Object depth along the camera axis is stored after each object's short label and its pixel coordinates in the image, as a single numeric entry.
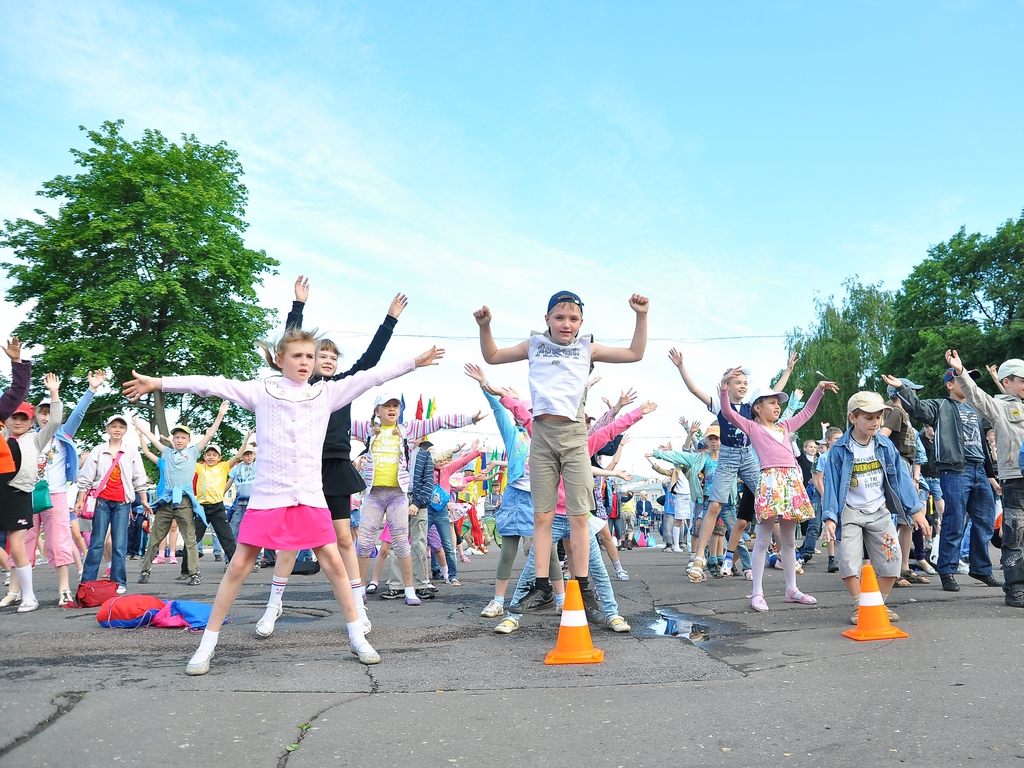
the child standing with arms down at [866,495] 6.55
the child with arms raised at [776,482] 7.61
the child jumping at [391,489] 8.16
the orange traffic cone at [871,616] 5.64
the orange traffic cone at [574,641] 4.96
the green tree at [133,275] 28.31
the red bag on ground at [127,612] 6.66
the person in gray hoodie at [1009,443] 7.12
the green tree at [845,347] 45.47
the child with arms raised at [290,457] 5.04
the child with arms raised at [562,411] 5.99
